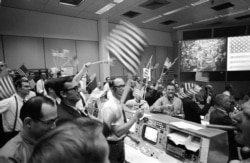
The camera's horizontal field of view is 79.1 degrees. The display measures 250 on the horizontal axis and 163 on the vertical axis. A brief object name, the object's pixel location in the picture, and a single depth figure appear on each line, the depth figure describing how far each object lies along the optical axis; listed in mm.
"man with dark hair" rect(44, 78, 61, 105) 1476
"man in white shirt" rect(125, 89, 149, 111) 2026
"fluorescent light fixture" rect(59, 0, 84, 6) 4222
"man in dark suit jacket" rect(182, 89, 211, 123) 2135
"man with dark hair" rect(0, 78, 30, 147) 1580
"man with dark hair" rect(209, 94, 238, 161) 1688
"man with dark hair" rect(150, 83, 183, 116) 2455
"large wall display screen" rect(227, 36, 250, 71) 5215
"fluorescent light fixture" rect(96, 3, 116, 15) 4566
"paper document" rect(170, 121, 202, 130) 1253
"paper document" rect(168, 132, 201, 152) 1141
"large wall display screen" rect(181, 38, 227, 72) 5938
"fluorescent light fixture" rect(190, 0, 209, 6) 4637
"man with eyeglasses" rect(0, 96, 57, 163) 719
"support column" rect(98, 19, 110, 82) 5850
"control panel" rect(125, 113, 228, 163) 1088
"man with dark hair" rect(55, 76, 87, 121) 1309
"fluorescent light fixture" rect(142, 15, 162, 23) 5883
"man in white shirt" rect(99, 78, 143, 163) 1307
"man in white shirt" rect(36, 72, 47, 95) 3342
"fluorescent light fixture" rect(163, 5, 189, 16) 5066
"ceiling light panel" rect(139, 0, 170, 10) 4447
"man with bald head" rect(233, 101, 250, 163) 861
